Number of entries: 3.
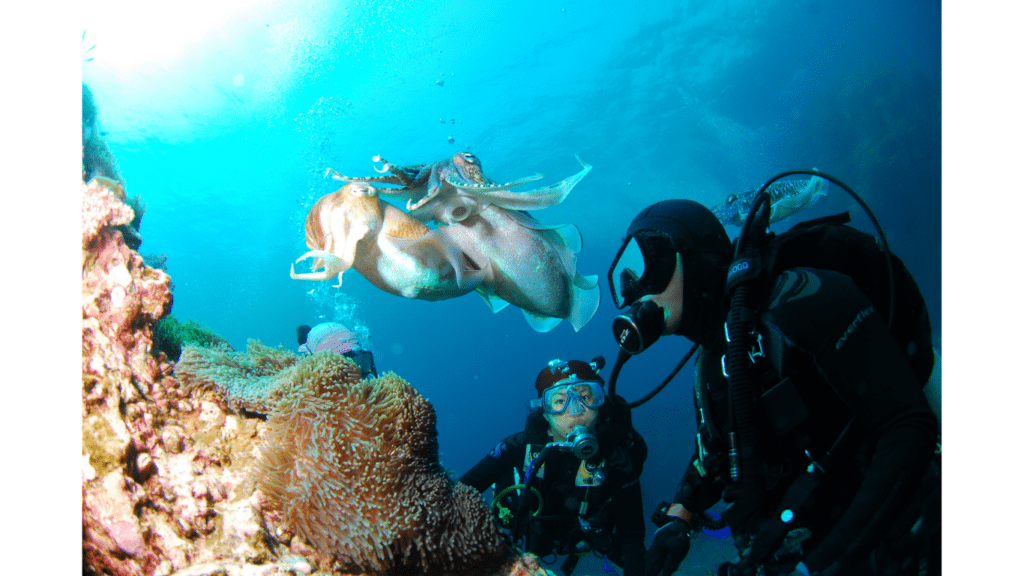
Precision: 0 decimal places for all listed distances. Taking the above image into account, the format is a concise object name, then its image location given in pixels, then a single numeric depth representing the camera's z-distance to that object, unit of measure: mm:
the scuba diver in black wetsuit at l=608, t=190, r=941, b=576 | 1356
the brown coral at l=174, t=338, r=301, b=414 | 2251
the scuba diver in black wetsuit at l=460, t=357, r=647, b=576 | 4762
